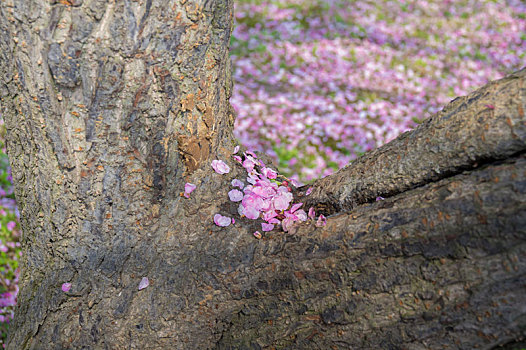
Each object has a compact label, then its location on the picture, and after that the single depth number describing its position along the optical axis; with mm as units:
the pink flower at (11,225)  1438
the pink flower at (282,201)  1058
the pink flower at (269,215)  1044
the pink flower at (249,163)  1084
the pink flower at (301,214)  1037
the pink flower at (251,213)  1045
